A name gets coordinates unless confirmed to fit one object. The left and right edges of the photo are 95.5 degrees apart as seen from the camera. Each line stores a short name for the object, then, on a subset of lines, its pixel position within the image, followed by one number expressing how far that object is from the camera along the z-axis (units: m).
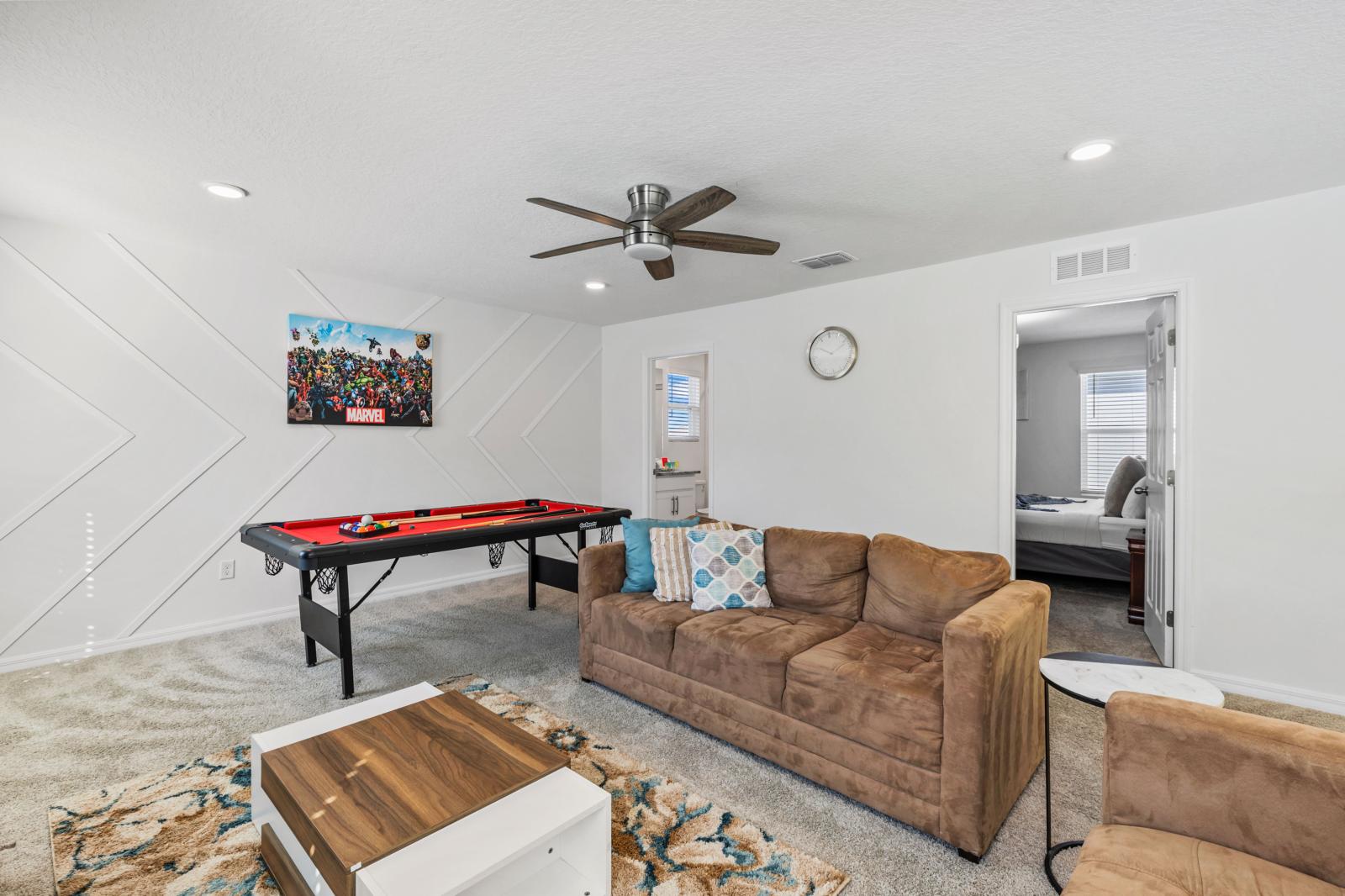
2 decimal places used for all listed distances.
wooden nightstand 4.12
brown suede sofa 1.79
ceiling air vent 3.89
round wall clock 4.45
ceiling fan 2.63
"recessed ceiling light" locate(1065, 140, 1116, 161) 2.41
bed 4.79
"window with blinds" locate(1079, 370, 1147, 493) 6.84
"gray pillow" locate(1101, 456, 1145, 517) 5.07
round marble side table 1.54
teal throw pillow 3.06
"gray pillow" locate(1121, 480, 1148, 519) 4.70
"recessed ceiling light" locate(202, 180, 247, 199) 2.84
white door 3.30
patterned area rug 1.68
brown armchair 1.12
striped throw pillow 2.94
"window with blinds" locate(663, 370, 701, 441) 7.89
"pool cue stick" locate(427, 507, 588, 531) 3.99
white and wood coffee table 1.27
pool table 2.85
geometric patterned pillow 2.83
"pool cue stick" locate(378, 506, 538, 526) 4.04
